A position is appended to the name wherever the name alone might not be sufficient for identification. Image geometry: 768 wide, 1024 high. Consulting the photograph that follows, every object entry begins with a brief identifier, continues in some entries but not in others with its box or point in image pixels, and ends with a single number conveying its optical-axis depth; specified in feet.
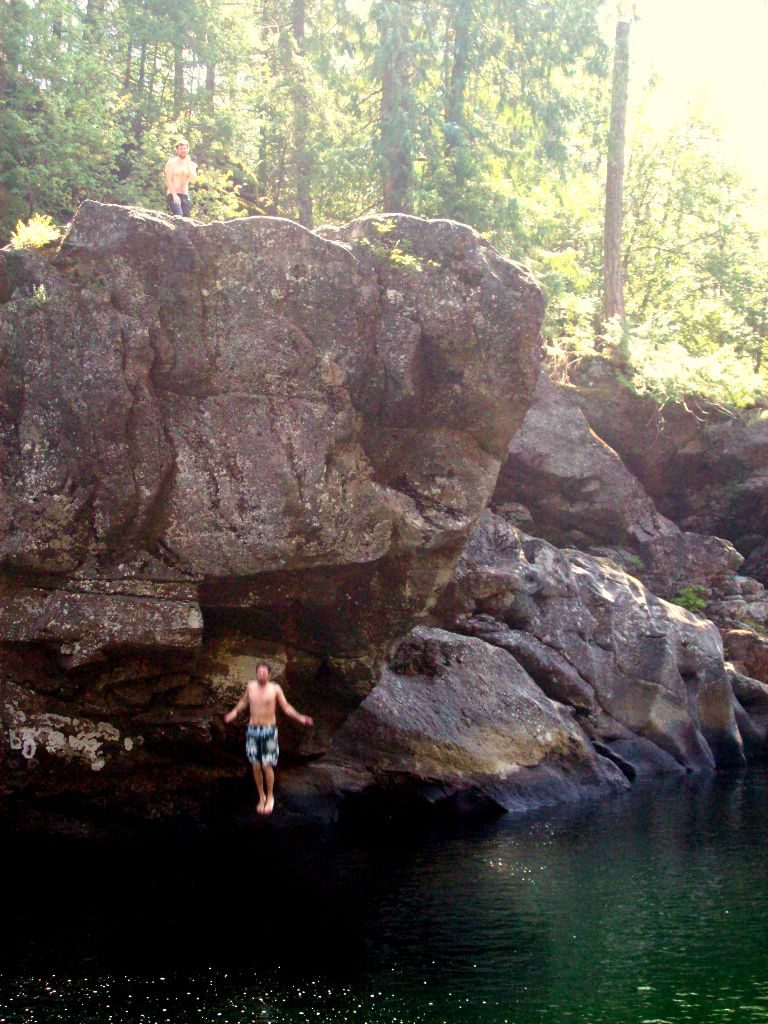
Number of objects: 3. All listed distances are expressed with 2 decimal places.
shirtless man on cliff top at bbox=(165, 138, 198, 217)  64.18
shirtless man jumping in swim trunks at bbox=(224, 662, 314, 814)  56.70
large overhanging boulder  54.19
